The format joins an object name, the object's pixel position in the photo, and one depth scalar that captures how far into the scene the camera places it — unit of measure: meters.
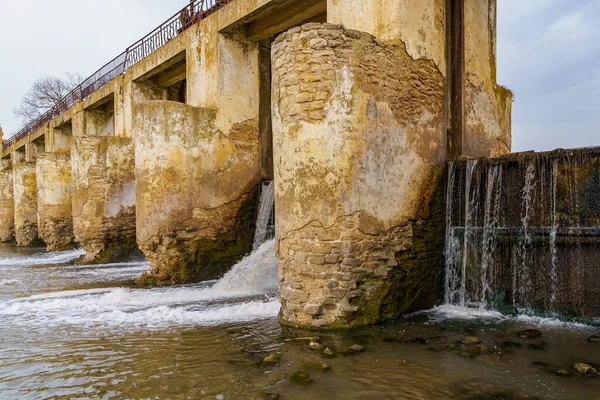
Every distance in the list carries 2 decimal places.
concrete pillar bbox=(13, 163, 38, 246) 21.34
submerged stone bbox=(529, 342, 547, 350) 4.68
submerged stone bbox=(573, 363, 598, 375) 4.03
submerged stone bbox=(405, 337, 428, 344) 5.04
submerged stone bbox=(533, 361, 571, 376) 4.05
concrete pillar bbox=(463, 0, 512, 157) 7.93
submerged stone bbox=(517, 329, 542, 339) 5.05
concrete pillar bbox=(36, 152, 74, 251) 17.11
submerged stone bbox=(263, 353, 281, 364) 4.52
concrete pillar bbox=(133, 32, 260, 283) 9.33
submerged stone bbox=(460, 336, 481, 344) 4.93
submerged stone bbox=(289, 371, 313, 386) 3.99
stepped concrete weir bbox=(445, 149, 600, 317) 5.61
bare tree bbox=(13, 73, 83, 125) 36.53
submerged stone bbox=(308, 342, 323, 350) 4.89
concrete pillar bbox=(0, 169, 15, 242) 24.44
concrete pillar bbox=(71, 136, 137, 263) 13.15
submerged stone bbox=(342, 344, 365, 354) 4.77
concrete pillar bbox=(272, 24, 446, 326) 5.68
